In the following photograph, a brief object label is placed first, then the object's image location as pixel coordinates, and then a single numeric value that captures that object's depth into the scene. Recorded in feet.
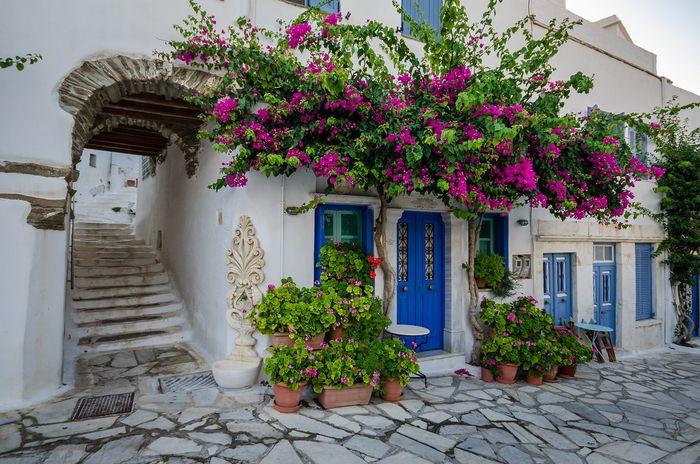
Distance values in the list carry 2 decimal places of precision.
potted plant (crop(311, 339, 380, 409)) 14.35
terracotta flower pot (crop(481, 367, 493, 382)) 19.49
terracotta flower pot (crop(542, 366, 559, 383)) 19.60
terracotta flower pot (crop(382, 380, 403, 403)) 15.48
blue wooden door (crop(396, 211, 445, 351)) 21.01
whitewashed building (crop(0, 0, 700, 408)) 13.83
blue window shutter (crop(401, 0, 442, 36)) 21.44
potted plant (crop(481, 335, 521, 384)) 18.93
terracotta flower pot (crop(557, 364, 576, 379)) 20.92
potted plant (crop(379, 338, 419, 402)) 15.29
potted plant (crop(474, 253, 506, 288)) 22.02
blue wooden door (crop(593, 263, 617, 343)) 29.53
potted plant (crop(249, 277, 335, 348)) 15.53
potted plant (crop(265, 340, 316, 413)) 13.80
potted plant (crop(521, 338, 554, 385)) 18.94
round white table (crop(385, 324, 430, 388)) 17.81
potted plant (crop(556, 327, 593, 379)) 20.12
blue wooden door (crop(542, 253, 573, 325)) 26.68
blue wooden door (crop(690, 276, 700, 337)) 36.50
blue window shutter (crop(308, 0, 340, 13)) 18.85
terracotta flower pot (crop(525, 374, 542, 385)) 19.21
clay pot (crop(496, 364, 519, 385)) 19.05
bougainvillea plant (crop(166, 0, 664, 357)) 14.89
